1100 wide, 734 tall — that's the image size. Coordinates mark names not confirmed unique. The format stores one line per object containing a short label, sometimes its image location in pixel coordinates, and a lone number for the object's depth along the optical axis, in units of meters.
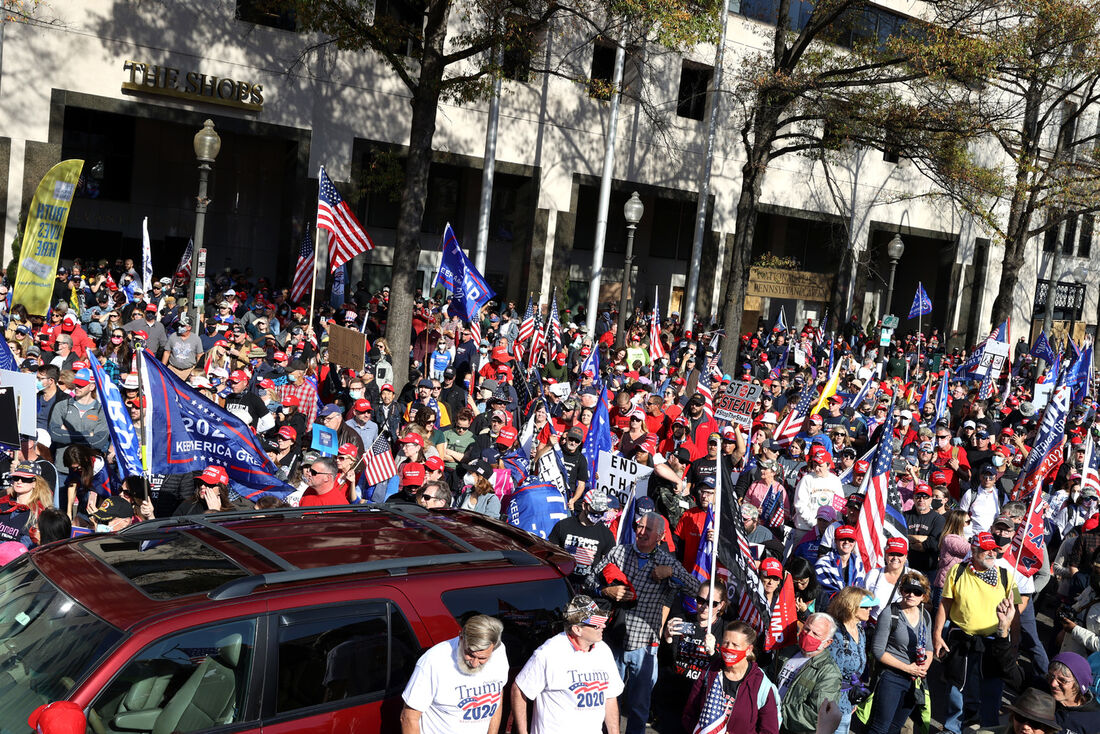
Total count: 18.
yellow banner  14.62
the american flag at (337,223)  16.80
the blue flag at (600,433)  10.62
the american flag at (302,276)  19.06
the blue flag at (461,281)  16.03
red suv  4.25
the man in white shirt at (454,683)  4.84
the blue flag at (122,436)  7.91
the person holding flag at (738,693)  5.80
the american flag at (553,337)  18.40
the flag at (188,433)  7.85
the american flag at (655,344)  18.91
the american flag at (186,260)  18.98
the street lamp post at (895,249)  24.02
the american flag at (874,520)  8.25
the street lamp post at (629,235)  19.98
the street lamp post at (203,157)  13.88
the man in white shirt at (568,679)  5.30
